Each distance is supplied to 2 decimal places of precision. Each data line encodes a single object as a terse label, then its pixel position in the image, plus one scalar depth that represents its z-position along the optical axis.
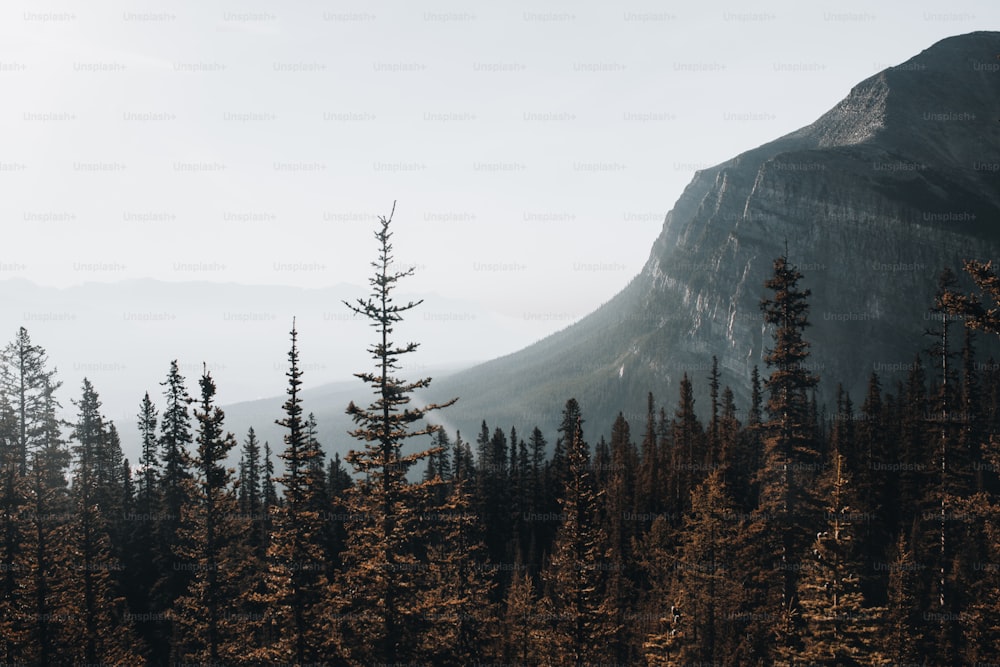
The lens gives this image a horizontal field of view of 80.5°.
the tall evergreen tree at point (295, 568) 24.00
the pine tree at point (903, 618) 33.62
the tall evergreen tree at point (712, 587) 31.39
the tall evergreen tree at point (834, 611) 20.91
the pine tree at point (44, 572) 27.33
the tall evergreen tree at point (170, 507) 46.19
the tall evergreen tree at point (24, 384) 41.31
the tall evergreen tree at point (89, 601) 29.22
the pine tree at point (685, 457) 59.16
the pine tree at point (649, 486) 63.81
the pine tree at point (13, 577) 27.06
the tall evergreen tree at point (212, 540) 26.42
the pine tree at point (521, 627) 39.62
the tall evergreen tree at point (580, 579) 26.47
